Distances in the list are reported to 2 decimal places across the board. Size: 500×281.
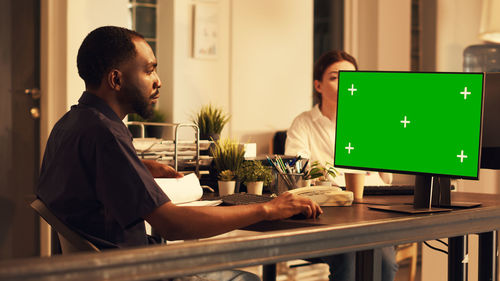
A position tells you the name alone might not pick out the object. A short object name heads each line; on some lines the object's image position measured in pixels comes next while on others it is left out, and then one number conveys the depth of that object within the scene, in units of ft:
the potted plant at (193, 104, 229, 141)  11.25
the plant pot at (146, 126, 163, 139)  14.58
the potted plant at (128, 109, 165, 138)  13.75
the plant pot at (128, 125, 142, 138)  13.89
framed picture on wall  14.61
